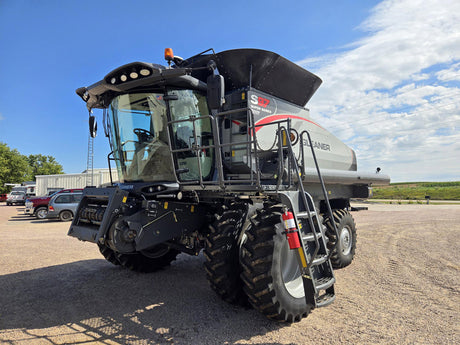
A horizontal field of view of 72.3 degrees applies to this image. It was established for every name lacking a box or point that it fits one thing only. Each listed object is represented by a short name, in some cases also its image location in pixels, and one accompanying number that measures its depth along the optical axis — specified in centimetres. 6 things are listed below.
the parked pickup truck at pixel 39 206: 1762
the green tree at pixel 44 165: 7206
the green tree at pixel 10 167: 5181
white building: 3644
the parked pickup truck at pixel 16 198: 3272
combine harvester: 363
